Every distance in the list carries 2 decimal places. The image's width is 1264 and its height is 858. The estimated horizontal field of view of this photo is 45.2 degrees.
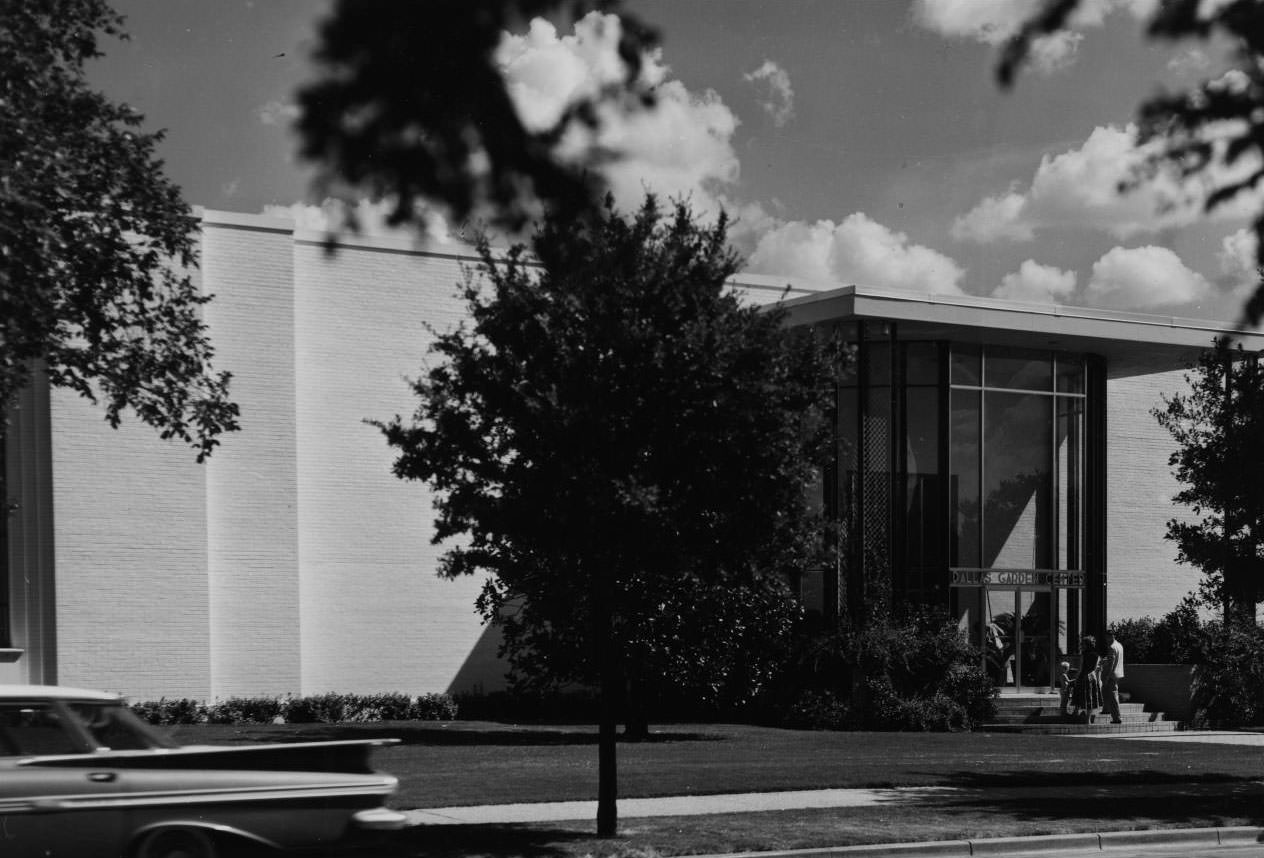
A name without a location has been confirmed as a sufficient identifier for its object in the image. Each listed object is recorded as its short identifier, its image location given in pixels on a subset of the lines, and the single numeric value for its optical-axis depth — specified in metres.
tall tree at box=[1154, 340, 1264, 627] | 19.98
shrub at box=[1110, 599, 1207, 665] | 29.44
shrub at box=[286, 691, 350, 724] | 27.61
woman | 27.41
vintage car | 8.79
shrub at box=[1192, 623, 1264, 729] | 27.98
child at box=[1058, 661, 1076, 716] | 27.86
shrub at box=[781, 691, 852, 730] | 25.94
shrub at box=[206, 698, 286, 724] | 26.73
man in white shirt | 26.97
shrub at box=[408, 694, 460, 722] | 28.98
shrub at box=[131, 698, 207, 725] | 26.14
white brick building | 26.38
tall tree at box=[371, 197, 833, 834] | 11.82
